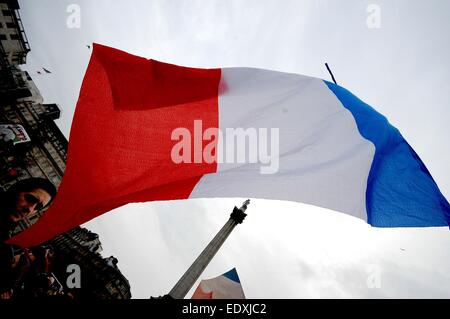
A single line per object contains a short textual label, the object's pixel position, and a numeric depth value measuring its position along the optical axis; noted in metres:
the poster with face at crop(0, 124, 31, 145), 36.56
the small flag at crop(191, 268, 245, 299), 9.93
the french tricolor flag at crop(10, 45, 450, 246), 3.89
